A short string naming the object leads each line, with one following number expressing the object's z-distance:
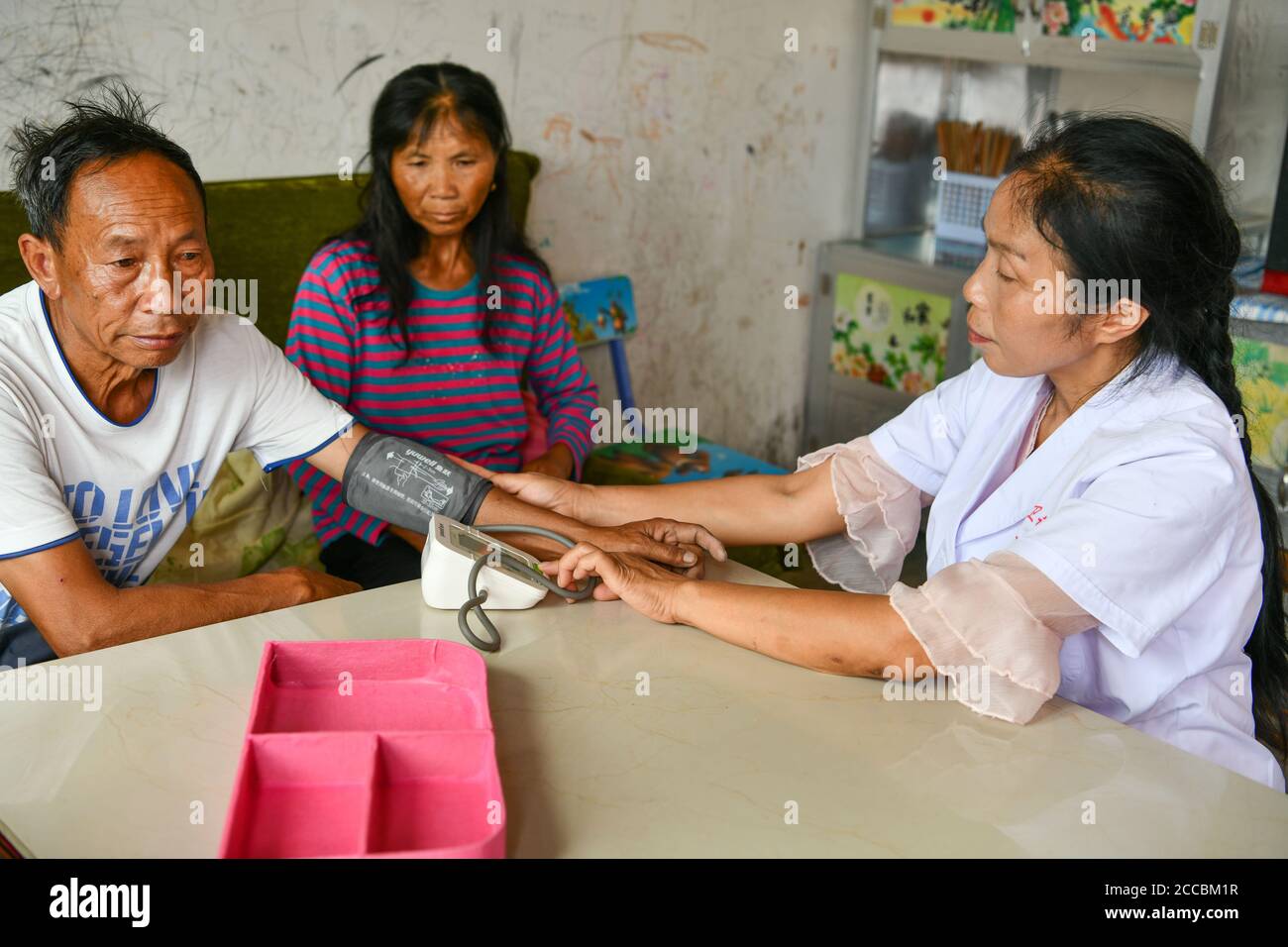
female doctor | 1.29
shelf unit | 3.35
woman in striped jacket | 2.30
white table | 1.07
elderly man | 1.48
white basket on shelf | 3.76
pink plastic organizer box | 1.03
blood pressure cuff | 1.75
